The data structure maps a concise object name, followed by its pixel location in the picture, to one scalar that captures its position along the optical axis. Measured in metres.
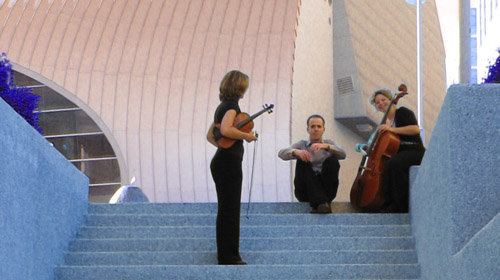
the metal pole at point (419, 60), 21.28
